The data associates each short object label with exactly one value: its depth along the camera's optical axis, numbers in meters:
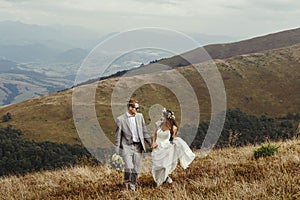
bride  10.34
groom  10.02
